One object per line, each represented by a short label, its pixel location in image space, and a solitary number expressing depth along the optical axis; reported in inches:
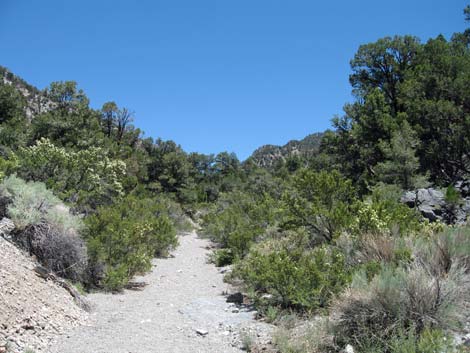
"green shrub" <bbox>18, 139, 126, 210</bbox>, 530.6
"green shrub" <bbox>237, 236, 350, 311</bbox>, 266.2
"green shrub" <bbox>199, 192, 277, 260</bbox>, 594.2
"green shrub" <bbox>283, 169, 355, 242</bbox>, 419.2
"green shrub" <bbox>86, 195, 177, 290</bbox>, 372.8
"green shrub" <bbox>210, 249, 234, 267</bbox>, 597.3
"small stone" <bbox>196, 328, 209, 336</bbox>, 257.6
